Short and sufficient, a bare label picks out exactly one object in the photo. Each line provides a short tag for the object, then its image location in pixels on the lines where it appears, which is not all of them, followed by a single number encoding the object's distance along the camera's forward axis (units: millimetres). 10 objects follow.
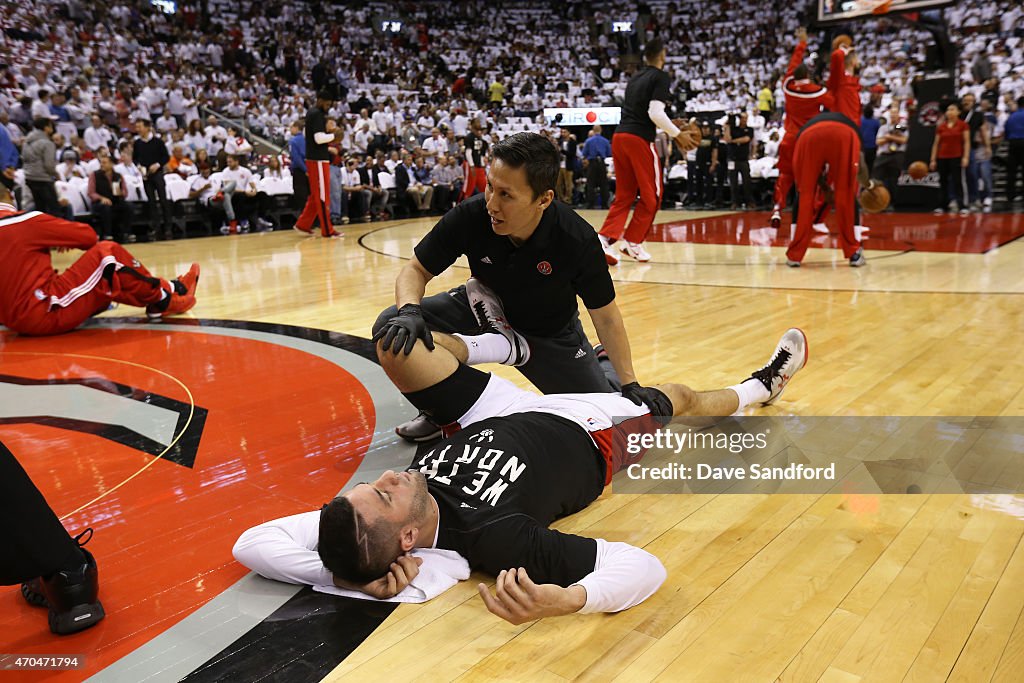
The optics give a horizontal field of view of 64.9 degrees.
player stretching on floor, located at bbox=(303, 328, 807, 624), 1901
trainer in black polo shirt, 2684
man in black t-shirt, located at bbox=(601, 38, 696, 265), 6793
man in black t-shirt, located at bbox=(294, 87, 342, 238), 9867
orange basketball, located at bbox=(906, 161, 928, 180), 11273
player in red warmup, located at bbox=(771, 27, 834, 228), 7980
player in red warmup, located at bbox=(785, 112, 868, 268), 6391
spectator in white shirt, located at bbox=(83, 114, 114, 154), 12578
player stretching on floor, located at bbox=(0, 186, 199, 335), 4840
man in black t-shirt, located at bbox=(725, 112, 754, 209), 13211
